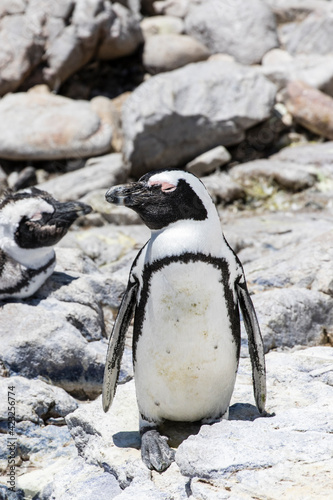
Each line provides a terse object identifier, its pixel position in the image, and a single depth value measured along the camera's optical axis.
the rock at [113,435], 5.12
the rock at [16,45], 21.64
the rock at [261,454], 4.20
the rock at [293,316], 7.82
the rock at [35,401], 6.85
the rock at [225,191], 17.00
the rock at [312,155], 17.73
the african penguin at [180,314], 4.89
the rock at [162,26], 25.87
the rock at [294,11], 28.11
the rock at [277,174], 17.09
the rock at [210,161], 18.31
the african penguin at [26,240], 8.16
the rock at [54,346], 7.41
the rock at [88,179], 17.27
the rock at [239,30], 24.64
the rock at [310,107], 19.81
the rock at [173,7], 27.36
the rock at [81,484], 5.07
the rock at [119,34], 23.36
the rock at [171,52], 23.69
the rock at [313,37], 24.87
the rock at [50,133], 19.12
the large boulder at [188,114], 18.75
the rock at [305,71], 21.14
